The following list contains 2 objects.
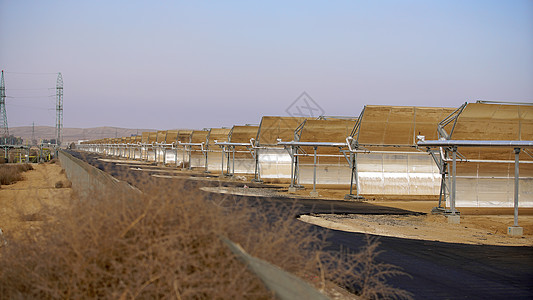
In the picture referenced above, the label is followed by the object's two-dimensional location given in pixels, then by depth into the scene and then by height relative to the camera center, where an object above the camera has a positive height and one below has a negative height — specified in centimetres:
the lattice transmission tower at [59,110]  10225 +488
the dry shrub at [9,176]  3705 -321
